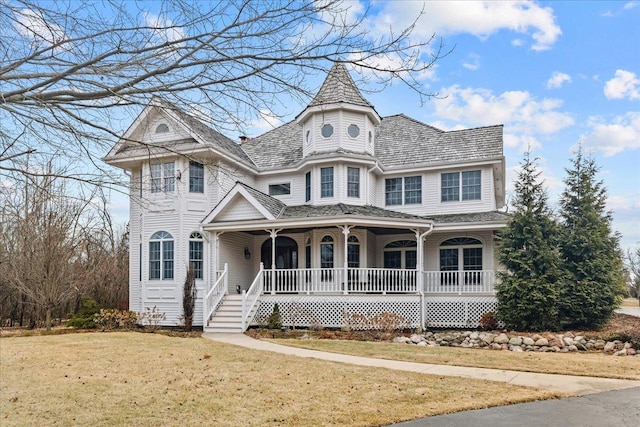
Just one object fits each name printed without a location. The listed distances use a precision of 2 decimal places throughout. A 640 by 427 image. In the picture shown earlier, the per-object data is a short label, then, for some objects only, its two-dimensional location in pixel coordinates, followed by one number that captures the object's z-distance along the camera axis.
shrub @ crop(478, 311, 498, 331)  17.38
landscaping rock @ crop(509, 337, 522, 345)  14.35
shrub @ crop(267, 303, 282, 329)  17.53
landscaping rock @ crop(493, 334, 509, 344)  14.64
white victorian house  18.05
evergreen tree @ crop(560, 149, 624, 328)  16.30
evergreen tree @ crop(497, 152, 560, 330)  16.06
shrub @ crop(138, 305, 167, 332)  19.47
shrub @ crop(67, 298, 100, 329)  19.11
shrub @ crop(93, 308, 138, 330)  19.16
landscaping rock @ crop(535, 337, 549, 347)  14.15
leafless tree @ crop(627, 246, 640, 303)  48.09
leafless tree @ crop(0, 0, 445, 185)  4.25
